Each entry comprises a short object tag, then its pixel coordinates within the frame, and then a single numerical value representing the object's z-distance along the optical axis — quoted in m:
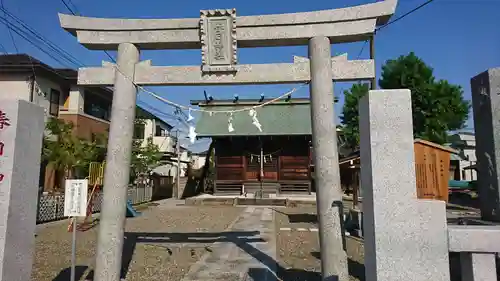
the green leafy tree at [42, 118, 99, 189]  16.06
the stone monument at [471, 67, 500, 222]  4.24
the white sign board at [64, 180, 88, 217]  5.45
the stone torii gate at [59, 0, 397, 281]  5.64
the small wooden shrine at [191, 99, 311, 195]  23.53
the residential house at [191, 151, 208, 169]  46.51
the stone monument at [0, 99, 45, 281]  4.27
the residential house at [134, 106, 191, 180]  26.80
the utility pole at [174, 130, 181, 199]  28.56
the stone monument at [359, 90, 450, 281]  3.12
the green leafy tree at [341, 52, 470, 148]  26.14
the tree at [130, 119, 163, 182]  21.75
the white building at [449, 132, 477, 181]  32.22
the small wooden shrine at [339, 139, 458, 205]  7.96
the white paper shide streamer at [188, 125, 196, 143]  7.20
